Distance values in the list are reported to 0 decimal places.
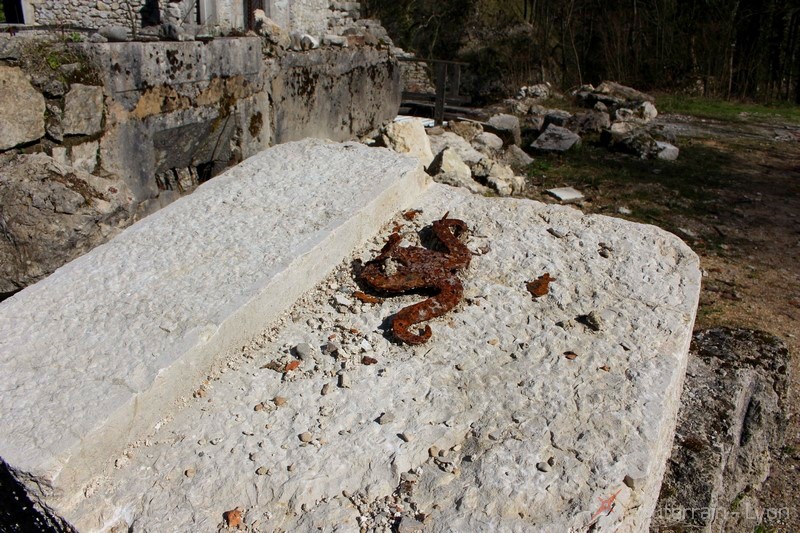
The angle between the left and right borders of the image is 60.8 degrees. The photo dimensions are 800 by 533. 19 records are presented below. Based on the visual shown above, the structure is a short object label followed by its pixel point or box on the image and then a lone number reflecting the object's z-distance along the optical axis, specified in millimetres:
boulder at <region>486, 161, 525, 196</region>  6008
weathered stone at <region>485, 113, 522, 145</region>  8173
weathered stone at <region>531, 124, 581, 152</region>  8031
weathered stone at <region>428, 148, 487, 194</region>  5132
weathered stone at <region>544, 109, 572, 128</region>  8953
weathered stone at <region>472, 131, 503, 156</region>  7293
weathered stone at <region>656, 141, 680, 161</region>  7844
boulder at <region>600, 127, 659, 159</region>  7879
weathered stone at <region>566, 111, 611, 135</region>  8906
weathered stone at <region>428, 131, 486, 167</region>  6463
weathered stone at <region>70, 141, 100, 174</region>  3033
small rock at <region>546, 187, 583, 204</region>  6422
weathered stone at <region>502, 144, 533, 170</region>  7398
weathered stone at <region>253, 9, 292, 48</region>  4746
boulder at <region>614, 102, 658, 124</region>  9648
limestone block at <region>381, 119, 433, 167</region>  5109
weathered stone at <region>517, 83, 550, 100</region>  11898
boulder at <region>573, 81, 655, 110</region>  10692
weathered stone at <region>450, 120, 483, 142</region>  7559
